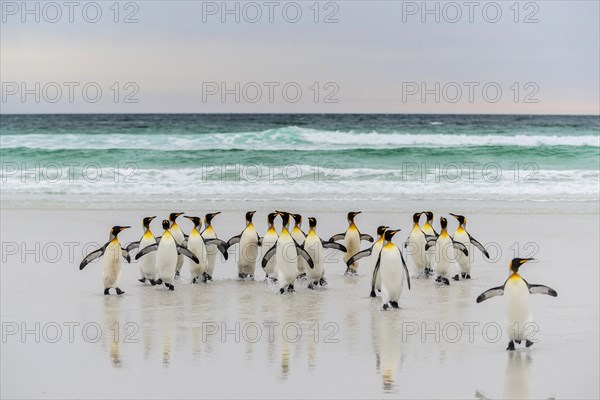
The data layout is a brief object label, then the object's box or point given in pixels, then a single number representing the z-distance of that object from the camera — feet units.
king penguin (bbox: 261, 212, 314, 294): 27.25
